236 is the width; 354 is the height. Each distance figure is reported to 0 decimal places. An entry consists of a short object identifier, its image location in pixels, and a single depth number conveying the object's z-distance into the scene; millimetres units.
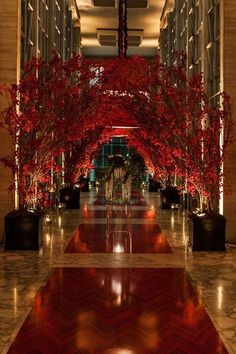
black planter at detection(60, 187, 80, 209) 15406
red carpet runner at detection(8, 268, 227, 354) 4035
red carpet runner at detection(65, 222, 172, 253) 8539
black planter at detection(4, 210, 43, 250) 8148
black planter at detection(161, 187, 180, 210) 15164
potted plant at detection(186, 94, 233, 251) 8180
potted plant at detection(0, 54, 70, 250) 8164
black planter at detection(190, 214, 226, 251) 8156
